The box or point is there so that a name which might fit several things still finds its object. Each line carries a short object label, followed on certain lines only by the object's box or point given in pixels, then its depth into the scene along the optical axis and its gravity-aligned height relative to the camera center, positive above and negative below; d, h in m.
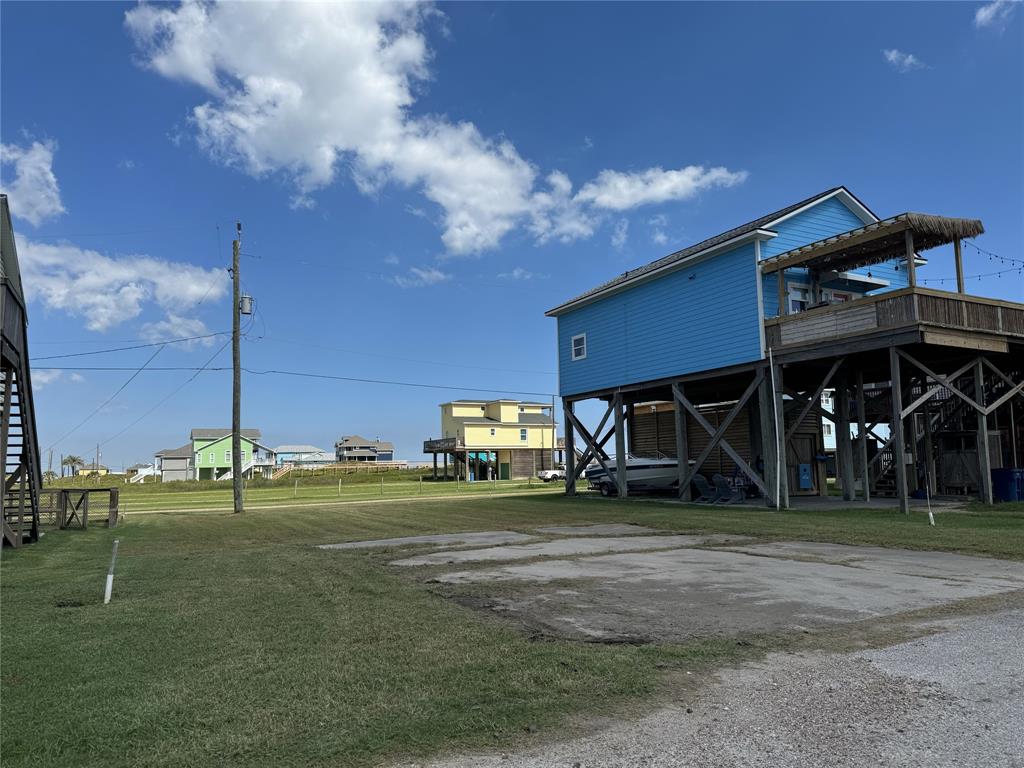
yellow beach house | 61.88 +0.88
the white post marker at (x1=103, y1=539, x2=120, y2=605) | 7.29 -1.33
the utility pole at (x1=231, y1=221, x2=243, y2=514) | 23.89 +2.16
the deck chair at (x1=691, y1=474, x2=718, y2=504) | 22.81 -1.50
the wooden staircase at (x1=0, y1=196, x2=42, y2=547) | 12.06 +1.16
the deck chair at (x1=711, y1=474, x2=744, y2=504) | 22.08 -1.54
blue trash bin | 18.45 -1.28
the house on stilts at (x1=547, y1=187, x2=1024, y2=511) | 16.47 +2.49
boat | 27.27 -1.10
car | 56.88 -2.20
